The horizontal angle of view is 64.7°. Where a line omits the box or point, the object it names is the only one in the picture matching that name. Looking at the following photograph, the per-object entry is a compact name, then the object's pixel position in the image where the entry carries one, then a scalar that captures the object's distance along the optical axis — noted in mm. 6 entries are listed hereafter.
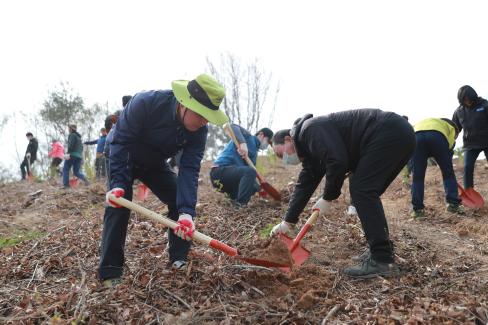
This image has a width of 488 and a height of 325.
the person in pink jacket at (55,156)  11805
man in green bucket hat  2719
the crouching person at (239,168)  5527
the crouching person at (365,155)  2928
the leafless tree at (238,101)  18906
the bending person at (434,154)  5055
